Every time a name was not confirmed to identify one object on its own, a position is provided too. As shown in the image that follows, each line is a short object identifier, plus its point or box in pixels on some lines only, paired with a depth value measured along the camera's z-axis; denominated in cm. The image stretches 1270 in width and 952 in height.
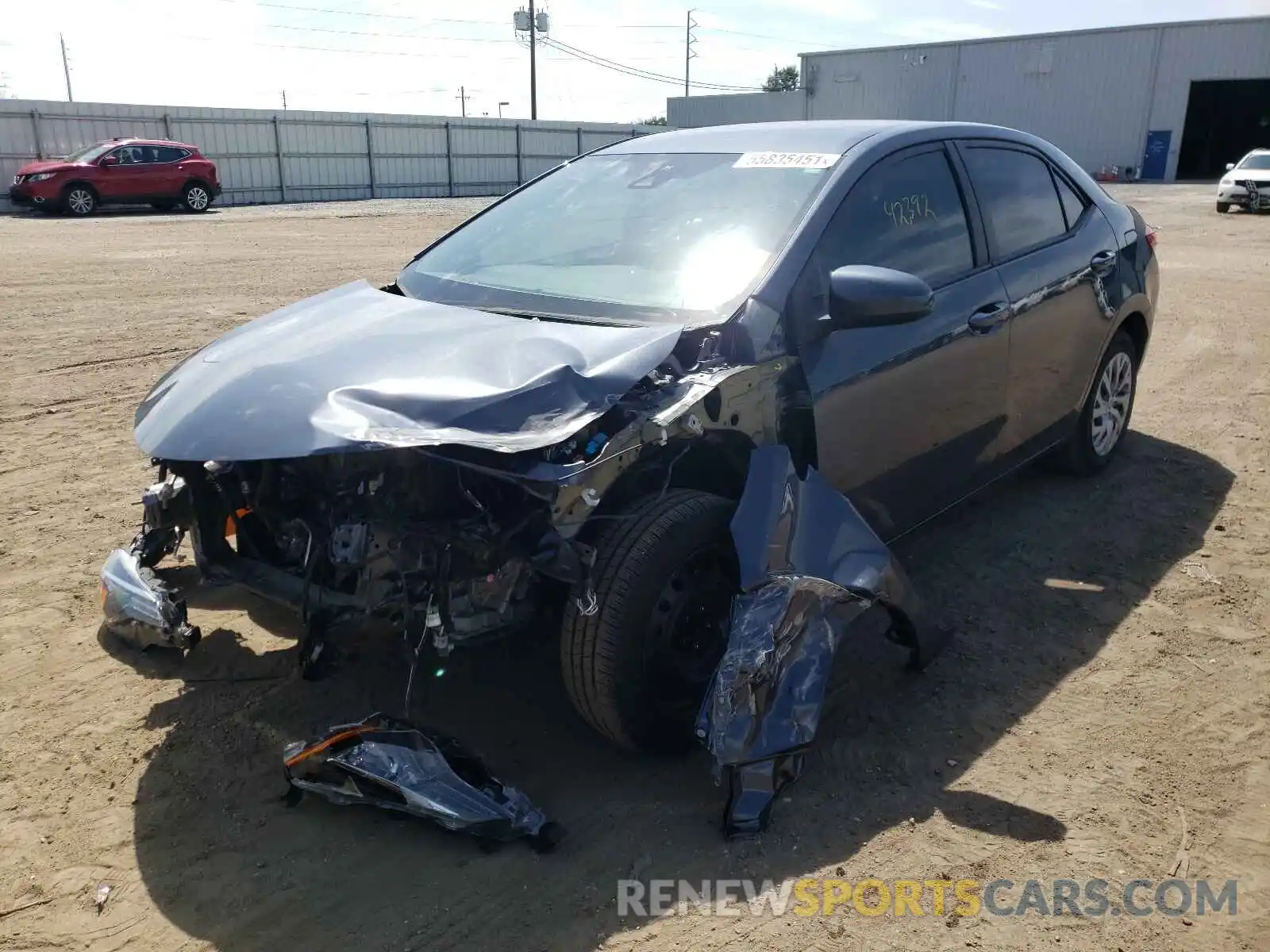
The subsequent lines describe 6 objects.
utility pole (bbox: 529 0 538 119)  4906
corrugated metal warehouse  3753
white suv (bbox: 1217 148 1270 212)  2306
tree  8269
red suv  2086
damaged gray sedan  270
